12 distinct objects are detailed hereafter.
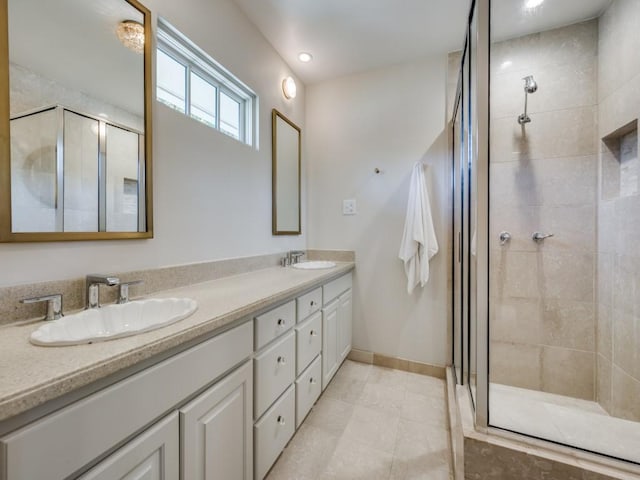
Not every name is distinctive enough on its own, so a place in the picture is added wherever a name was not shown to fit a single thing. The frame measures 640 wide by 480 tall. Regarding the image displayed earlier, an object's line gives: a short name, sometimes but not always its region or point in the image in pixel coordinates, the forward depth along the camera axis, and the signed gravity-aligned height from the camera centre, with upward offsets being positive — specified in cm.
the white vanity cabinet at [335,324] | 186 -66
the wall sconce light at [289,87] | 227 +129
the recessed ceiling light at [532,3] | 154 +135
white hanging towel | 210 +2
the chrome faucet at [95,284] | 96 -17
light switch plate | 247 +28
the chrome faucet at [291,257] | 220 -17
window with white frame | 139 +91
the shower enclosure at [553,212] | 126 +16
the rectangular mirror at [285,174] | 216 +54
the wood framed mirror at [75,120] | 85 +42
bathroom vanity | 51 -42
